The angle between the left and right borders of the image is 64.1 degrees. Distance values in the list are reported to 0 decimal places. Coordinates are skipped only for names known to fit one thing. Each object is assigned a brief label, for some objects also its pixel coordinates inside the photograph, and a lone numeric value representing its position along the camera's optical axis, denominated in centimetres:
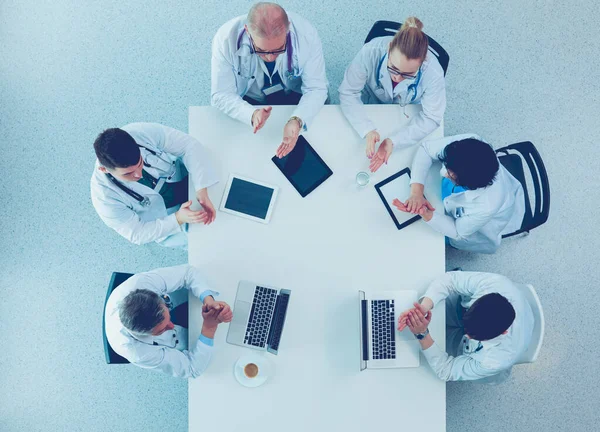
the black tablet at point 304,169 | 204
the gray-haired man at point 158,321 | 174
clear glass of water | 203
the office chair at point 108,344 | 191
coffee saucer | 194
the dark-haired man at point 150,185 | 193
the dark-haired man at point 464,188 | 186
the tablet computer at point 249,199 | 202
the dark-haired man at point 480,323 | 178
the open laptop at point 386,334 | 195
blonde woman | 204
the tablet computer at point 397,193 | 203
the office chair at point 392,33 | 223
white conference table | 197
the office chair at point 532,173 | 210
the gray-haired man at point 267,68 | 200
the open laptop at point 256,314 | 197
